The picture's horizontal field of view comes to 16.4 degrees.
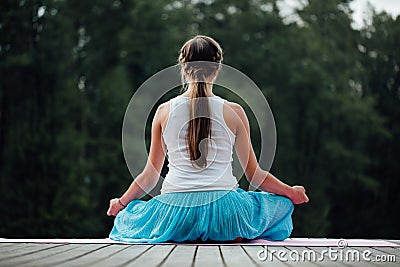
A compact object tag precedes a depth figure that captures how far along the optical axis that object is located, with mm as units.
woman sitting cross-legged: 5246
